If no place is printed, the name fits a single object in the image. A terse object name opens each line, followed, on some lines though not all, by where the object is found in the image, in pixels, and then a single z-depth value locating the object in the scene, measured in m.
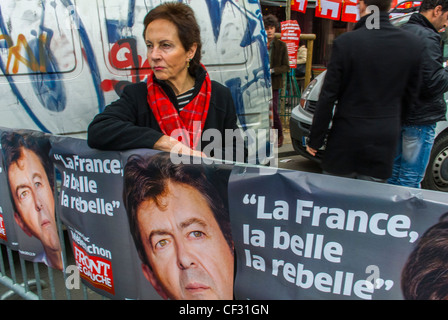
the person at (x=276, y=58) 6.55
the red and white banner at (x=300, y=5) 8.86
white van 2.81
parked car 4.32
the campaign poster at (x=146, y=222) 1.65
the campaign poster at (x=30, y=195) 2.19
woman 2.05
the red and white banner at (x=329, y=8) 8.98
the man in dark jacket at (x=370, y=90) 2.48
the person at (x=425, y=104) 2.92
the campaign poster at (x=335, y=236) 1.28
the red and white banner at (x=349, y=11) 8.91
